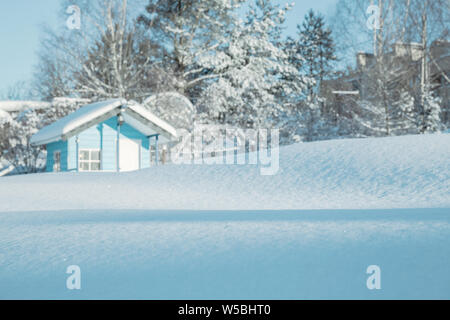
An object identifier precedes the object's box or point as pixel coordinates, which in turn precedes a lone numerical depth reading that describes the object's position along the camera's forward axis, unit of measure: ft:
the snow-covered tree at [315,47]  106.42
